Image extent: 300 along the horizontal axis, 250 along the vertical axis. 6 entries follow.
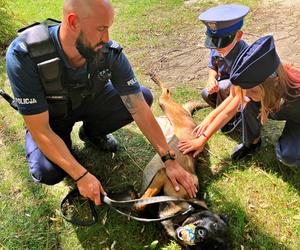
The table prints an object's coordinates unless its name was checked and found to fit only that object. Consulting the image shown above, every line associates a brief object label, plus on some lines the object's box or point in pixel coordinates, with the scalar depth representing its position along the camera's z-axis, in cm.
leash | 173
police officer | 168
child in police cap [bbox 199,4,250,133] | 221
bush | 405
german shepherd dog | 165
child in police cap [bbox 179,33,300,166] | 172
